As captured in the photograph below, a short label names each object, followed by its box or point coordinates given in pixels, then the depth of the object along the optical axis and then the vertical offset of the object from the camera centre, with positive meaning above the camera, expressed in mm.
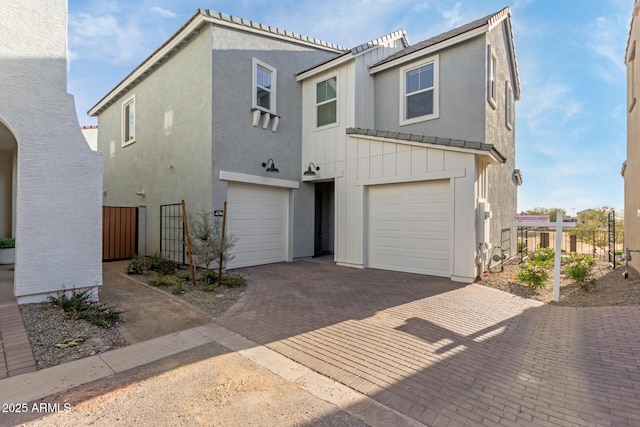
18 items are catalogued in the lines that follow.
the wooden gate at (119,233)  10906 -708
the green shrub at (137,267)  8508 -1484
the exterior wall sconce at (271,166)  9945 +1569
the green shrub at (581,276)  6852 -1345
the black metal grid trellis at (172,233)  9781 -658
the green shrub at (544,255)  9570 -1301
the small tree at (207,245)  7129 -727
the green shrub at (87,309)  4636 -1545
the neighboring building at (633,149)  7988 +1861
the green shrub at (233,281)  7113 -1577
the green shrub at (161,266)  8680 -1496
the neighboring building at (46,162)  4883 +867
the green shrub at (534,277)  7098 -1418
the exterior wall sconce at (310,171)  10820 +1531
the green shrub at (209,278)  7266 -1537
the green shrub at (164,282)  7156 -1599
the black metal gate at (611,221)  9977 -169
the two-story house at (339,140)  8398 +2400
